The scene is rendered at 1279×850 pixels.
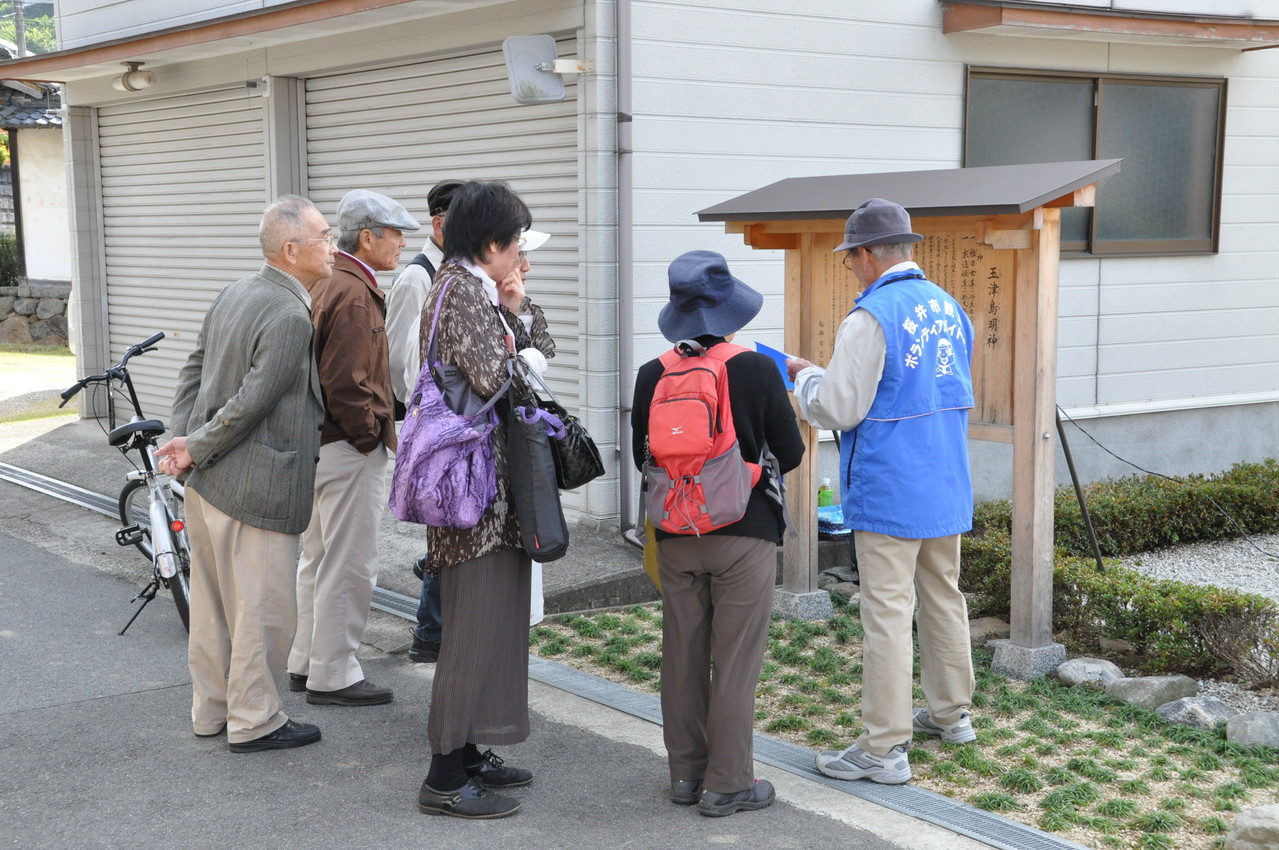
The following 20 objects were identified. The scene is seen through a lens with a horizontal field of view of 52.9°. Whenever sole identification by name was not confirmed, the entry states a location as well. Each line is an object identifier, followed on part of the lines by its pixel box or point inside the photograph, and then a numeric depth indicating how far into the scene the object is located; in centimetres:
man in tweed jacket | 459
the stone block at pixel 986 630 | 630
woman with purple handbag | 404
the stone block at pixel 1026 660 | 566
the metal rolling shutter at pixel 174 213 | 1119
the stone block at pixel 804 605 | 657
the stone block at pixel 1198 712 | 505
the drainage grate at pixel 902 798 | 402
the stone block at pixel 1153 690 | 530
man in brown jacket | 511
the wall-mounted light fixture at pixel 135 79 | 1138
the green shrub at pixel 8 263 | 2305
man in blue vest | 450
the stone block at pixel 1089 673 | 556
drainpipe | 754
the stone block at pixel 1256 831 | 379
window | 930
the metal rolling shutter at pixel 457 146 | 819
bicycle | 618
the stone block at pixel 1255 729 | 482
